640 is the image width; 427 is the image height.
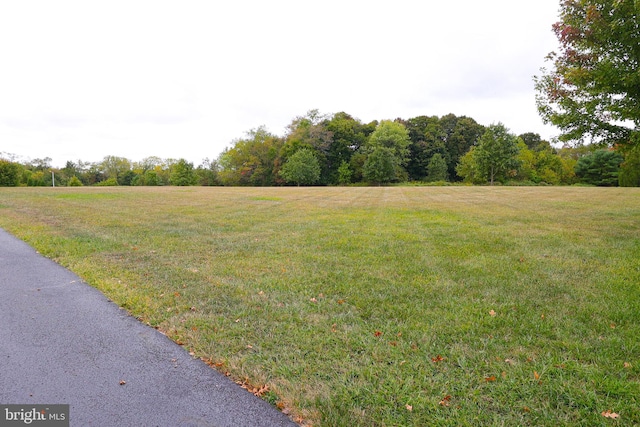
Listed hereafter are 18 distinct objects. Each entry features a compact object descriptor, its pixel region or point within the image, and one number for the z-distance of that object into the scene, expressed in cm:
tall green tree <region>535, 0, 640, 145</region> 791
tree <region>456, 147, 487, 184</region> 4775
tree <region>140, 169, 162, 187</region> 6994
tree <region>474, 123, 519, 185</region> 4547
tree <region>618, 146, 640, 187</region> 3938
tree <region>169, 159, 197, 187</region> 6550
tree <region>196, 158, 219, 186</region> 6788
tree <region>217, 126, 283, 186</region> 6234
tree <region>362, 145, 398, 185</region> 5191
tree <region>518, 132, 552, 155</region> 6719
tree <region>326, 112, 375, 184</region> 6047
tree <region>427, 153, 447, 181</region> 5509
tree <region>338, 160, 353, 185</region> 5634
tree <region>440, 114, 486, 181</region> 6081
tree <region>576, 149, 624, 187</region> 4731
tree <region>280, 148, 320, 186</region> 5331
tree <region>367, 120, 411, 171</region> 5541
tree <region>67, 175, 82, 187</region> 5891
